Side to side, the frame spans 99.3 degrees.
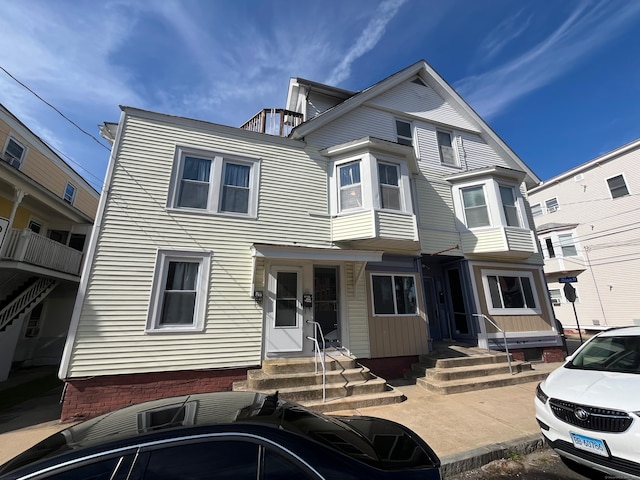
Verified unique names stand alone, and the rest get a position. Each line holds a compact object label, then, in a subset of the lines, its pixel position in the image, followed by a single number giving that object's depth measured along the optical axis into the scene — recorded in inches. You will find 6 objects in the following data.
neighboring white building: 690.2
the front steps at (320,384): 234.1
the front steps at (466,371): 279.0
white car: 119.1
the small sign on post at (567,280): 418.9
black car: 60.7
